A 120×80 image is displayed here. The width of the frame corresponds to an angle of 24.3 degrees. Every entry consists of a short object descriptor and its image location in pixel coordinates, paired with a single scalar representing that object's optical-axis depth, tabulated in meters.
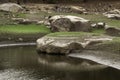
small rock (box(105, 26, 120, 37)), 34.67
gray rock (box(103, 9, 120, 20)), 42.09
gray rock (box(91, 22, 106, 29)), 38.36
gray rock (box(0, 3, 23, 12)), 43.26
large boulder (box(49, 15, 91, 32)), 36.24
